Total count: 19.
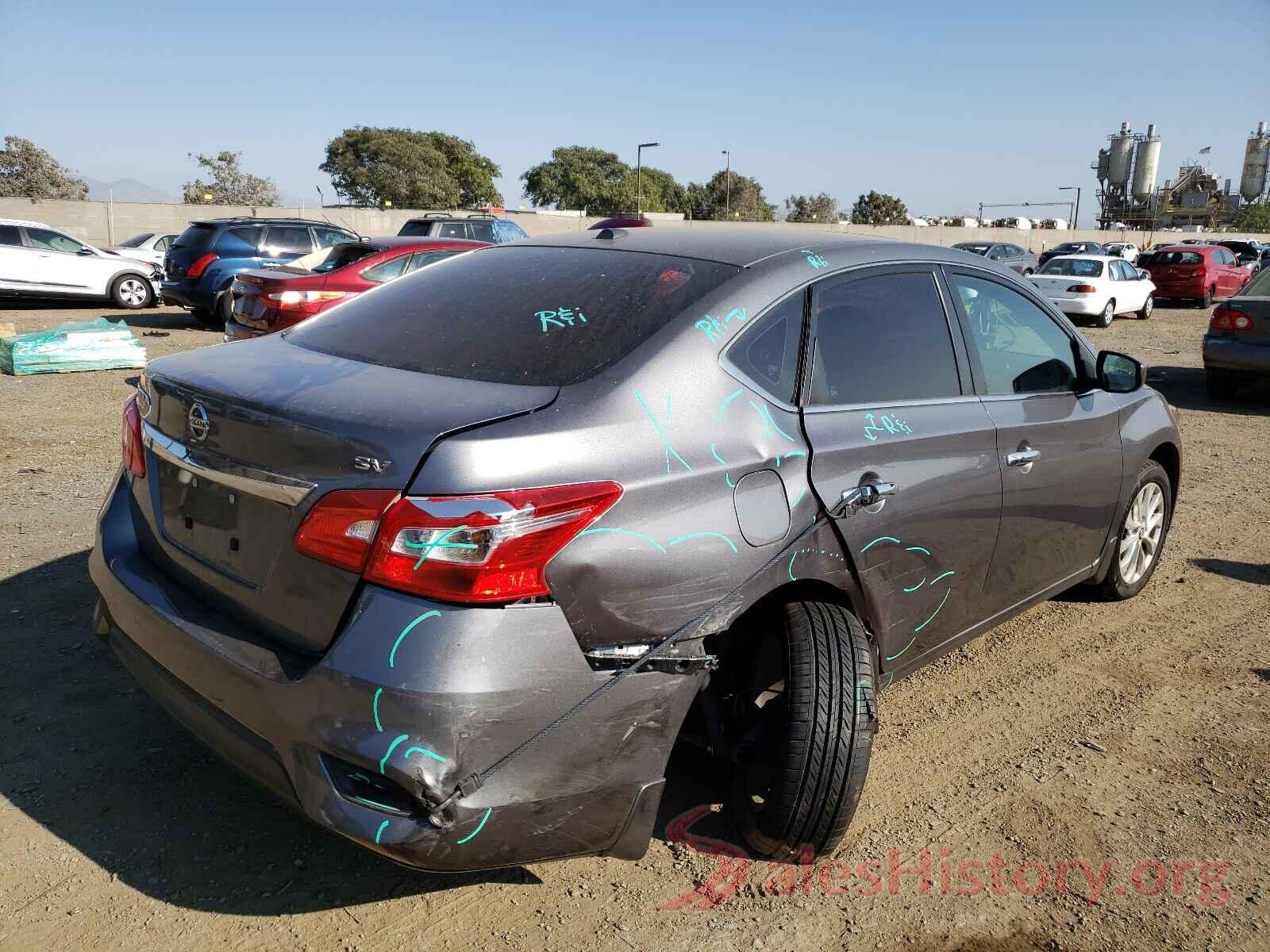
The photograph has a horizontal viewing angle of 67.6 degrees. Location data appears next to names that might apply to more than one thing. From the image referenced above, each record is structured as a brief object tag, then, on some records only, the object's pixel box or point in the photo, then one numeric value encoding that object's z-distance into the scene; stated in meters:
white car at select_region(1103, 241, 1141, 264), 35.09
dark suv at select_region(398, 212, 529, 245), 18.34
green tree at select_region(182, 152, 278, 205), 61.06
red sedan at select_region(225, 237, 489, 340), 9.48
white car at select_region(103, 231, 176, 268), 20.64
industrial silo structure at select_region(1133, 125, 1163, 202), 85.00
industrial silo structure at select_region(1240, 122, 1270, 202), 86.69
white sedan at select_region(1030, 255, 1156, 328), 19.05
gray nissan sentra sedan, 1.99
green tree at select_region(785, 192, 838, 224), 85.56
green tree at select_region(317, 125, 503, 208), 68.50
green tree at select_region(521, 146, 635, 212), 95.19
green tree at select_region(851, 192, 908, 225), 87.31
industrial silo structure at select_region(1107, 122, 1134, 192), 87.00
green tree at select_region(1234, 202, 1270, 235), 77.93
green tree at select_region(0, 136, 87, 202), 57.44
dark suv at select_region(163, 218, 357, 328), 14.16
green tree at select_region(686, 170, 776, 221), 95.62
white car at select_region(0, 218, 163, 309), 16.03
